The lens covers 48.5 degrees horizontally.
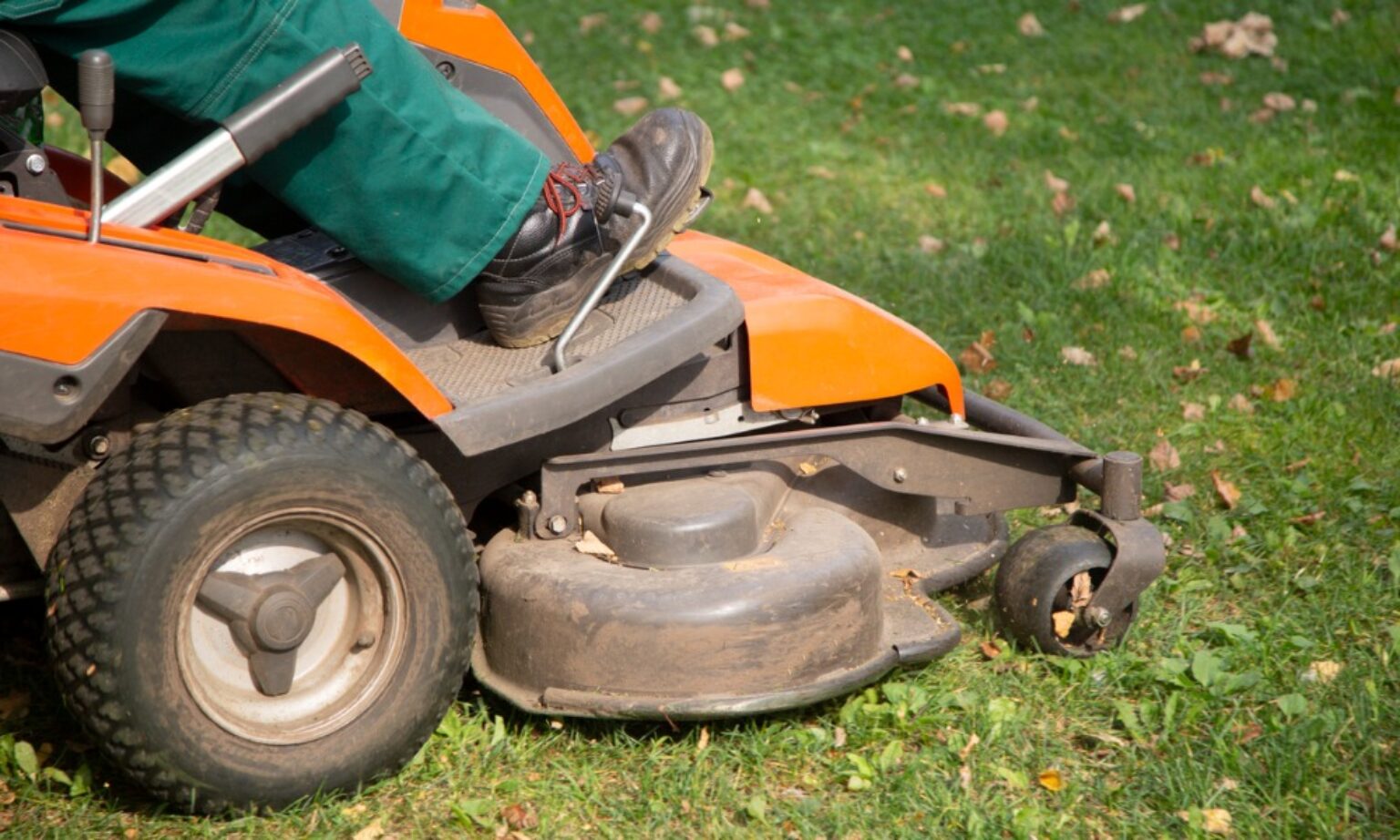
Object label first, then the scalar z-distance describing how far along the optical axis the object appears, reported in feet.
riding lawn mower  7.60
